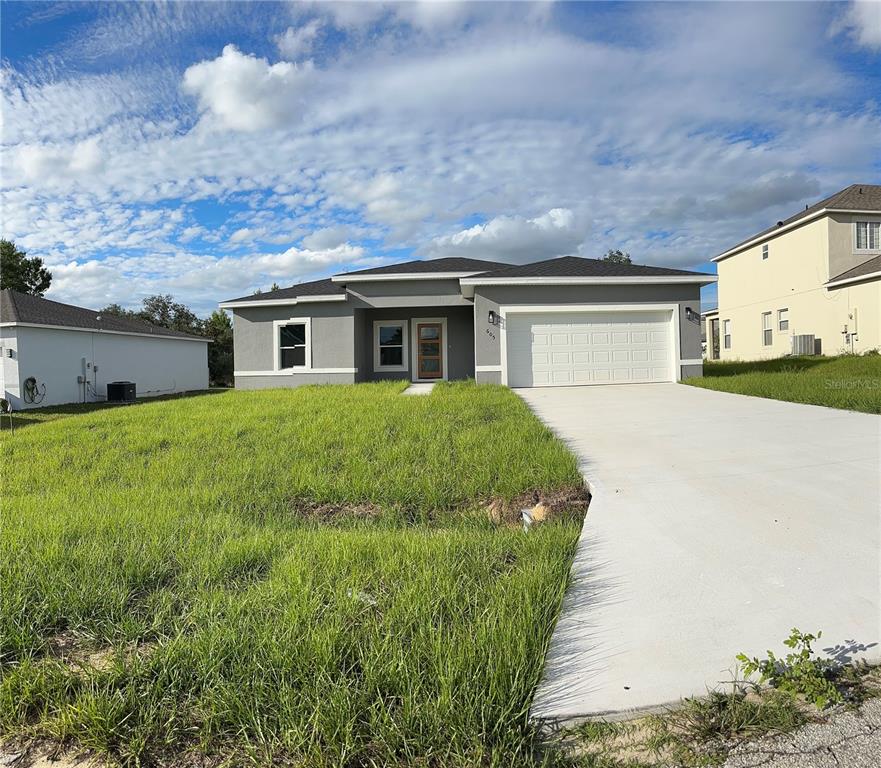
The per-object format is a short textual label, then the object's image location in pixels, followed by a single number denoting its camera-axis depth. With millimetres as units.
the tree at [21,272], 34531
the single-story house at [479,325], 14508
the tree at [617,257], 48500
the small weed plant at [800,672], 2221
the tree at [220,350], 34688
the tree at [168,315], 41781
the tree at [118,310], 41512
